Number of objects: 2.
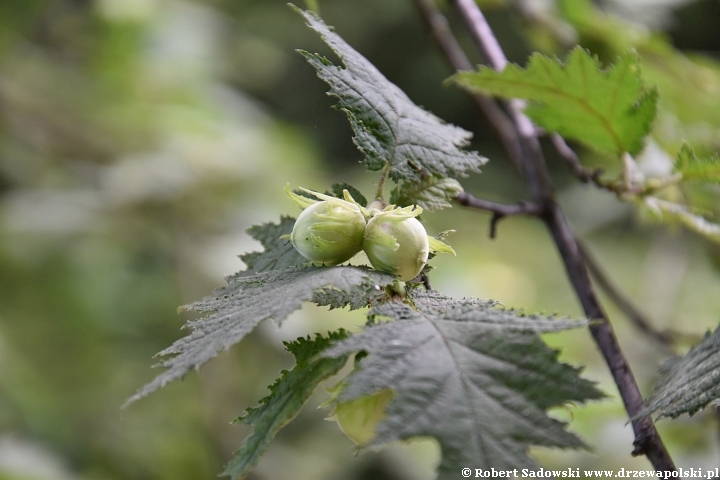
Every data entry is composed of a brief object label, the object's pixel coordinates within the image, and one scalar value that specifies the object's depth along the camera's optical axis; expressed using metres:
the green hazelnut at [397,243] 0.71
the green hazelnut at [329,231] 0.71
